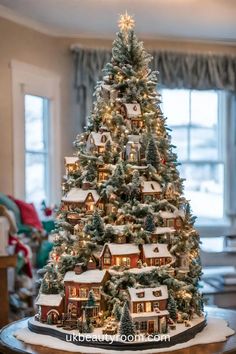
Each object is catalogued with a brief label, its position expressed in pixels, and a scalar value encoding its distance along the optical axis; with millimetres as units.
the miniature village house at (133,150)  2051
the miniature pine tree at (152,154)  2055
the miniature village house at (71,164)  2179
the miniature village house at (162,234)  2023
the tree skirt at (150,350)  1840
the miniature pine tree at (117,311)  1909
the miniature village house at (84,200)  2051
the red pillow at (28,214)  3488
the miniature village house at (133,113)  2098
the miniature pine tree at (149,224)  1998
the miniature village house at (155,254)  1984
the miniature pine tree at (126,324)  1843
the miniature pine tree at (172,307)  1990
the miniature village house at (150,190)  2031
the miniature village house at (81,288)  1939
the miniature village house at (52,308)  2008
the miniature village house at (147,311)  1894
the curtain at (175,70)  4148
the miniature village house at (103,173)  2063
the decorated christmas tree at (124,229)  1937
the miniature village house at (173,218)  2072
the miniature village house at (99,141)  2082
